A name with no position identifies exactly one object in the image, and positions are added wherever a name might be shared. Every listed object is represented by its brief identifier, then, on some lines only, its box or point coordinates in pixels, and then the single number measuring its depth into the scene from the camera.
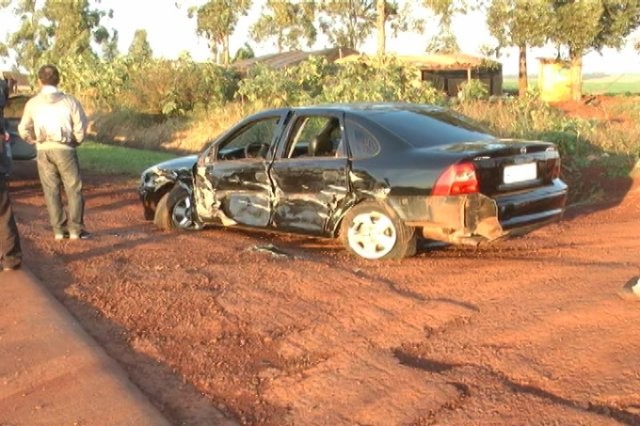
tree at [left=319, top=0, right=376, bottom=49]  48.97
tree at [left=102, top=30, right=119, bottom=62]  62.48
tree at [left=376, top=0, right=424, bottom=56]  35.86
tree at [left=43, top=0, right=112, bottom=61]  57.38
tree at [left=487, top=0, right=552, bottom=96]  30.44
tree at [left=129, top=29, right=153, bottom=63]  78.31
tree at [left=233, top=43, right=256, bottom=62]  58.08
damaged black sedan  6.66
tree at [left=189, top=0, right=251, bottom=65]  50.88
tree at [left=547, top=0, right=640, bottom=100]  30.06
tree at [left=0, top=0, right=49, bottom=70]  62.91
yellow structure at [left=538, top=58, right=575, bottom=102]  31.97
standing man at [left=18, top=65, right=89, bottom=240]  7.88
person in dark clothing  6.71
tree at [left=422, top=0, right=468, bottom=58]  31.92
